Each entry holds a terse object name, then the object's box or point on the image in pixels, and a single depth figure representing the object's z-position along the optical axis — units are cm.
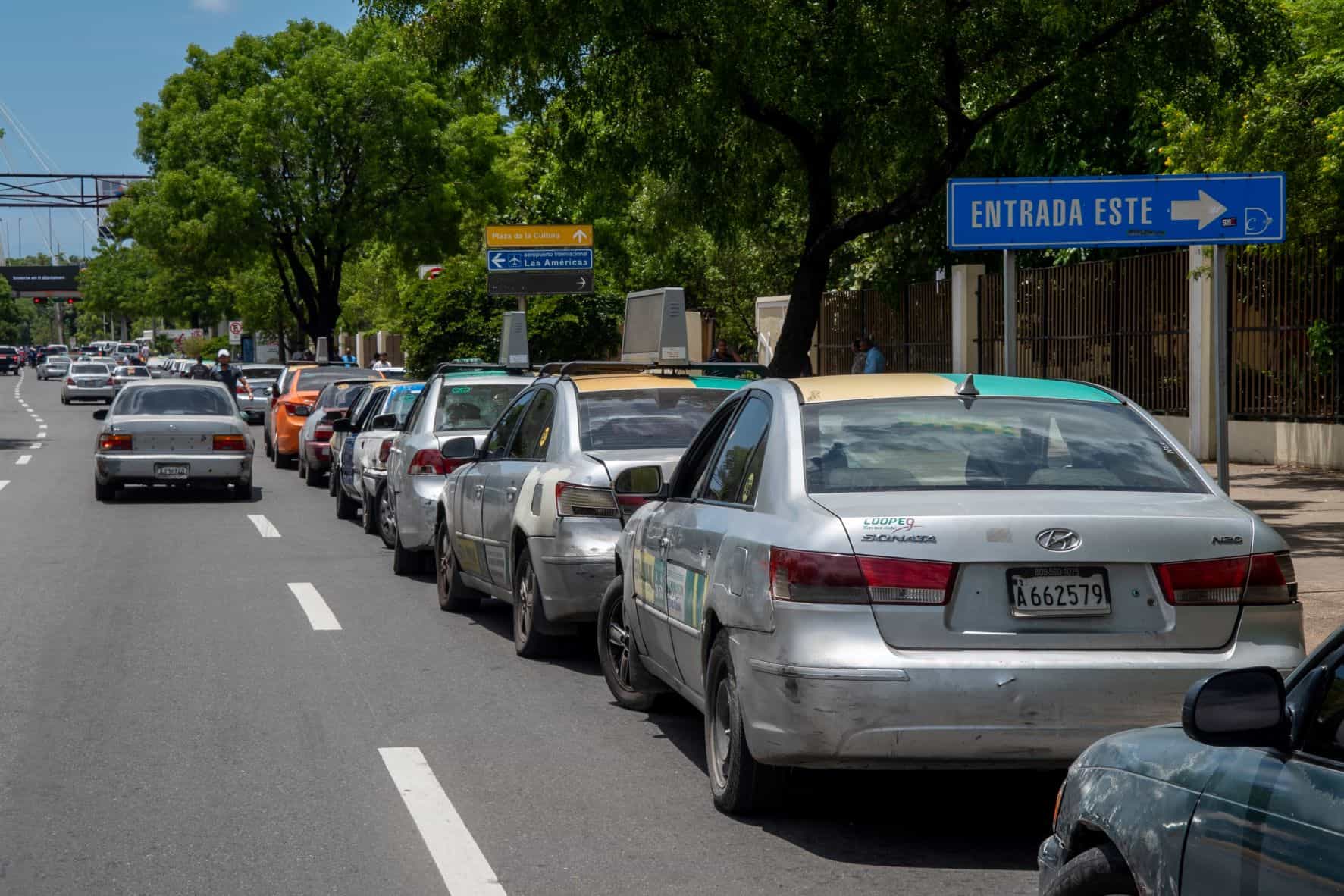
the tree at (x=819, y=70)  1666
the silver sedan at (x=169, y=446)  2153
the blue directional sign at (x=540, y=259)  3106
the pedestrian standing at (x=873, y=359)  2942
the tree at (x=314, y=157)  4794
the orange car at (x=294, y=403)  2867
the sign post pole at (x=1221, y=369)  1075
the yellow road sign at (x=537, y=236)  3162
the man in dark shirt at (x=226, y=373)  3341
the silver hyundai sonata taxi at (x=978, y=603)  554
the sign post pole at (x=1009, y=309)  1190
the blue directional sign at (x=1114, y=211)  1137
